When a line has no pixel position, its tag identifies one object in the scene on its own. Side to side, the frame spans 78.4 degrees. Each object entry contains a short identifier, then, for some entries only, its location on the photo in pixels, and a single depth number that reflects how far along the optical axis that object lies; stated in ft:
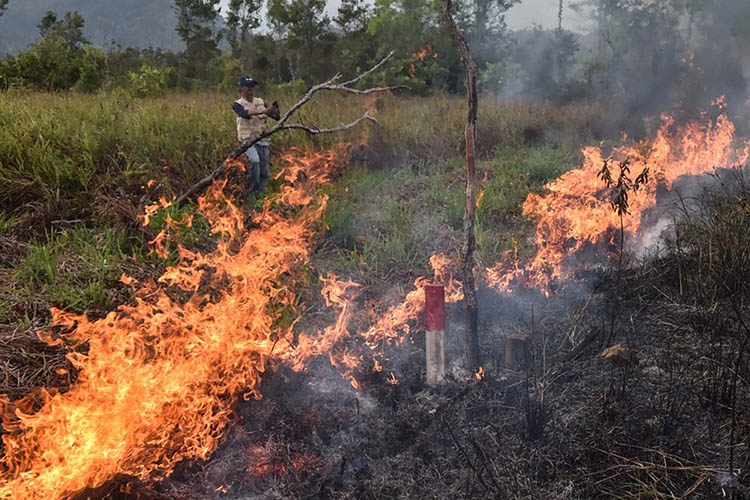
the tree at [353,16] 86.12
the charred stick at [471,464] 7.96
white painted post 10.46
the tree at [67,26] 90.55
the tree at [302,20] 87.66
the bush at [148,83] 43.96
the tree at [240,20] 100.88
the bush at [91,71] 46.33
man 21.30
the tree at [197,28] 96.17
